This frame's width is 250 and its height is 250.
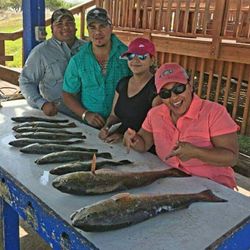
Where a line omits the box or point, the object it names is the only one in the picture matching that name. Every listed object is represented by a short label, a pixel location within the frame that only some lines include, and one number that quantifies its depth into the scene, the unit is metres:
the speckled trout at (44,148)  2.40
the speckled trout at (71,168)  2.04
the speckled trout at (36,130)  2.79
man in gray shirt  3.53
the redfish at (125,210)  1.50
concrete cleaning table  1.49
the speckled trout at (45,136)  2.64
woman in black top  2.74
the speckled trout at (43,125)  2.92
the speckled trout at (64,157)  2.24
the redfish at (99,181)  1.80
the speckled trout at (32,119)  3.13
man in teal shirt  3.19
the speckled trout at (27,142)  2.50
